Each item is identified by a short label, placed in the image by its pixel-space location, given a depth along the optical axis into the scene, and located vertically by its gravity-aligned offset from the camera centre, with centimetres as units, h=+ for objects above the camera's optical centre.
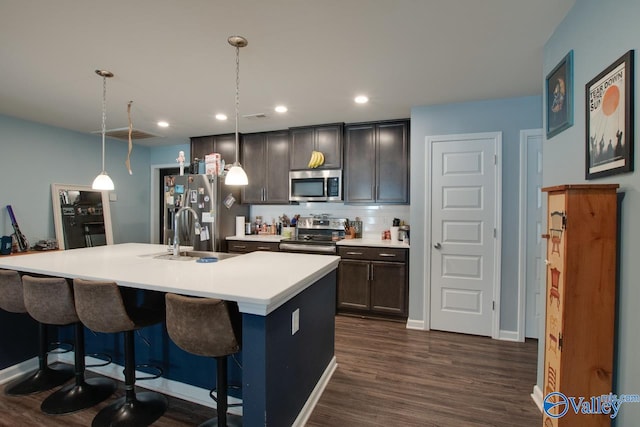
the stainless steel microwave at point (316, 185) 399 +32
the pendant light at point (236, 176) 225 +24
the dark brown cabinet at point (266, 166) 434 +62
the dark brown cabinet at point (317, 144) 397 +88
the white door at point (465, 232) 309 -23
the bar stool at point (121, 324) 167 -69
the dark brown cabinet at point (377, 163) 372 +59
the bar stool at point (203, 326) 144 -58
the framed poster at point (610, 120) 122 +41
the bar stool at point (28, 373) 202 -124
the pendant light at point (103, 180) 252 +23
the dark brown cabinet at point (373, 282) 347 -87
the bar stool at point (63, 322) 184 -73
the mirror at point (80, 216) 421 -14
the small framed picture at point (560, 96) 171 +70
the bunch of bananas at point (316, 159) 399 +66
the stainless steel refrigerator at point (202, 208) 413 -1
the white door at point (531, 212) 298 -1
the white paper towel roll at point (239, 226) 451 -27
